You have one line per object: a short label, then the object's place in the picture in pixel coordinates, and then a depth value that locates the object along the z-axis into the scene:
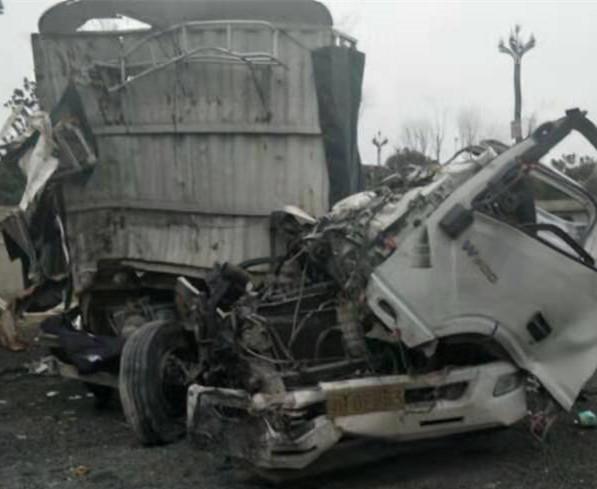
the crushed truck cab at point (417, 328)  4.97
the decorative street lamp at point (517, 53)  25.00
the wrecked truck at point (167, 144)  7.82
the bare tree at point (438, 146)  27.63
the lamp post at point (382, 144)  22.82
